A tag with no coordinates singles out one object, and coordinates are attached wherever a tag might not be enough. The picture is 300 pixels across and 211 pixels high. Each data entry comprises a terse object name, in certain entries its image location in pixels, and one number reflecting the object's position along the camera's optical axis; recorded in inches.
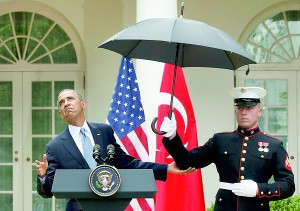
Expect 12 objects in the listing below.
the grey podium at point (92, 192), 392.2
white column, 677.3
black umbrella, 430.3
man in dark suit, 447.5
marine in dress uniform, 448.4
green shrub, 652.1
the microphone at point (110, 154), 410.9
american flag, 602.2
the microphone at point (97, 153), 408.2
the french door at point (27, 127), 864.9
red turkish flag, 589.6
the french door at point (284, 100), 869.2
